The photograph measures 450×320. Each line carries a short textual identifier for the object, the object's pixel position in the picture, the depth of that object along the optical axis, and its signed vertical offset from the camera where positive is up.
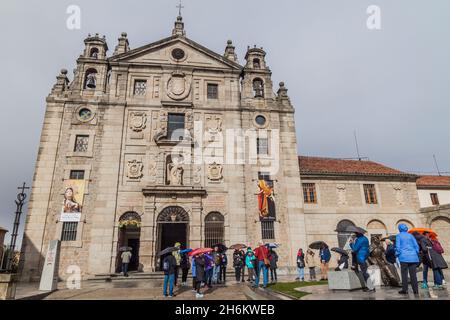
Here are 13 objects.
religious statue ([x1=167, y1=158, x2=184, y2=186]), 21.45 +5.61
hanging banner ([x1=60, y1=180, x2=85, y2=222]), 19.80 +3.50
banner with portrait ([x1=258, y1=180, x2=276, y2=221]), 21.70 +3.52
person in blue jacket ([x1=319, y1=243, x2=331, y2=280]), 15.12 -0.45
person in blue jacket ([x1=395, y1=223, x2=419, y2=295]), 7.95 -0.20
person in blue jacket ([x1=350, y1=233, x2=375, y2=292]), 9.48 -0.12
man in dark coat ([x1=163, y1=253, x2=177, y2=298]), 11.20 -0.66
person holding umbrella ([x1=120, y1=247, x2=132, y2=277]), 18.36 -0.42
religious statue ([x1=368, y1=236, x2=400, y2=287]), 10.32 -0.56
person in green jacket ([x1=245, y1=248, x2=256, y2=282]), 14.79 -0.48
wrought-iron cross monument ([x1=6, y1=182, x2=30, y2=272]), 19.97 +2.59
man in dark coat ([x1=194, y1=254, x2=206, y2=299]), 11.22 -0.68
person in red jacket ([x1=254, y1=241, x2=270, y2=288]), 12.30 -0.44
